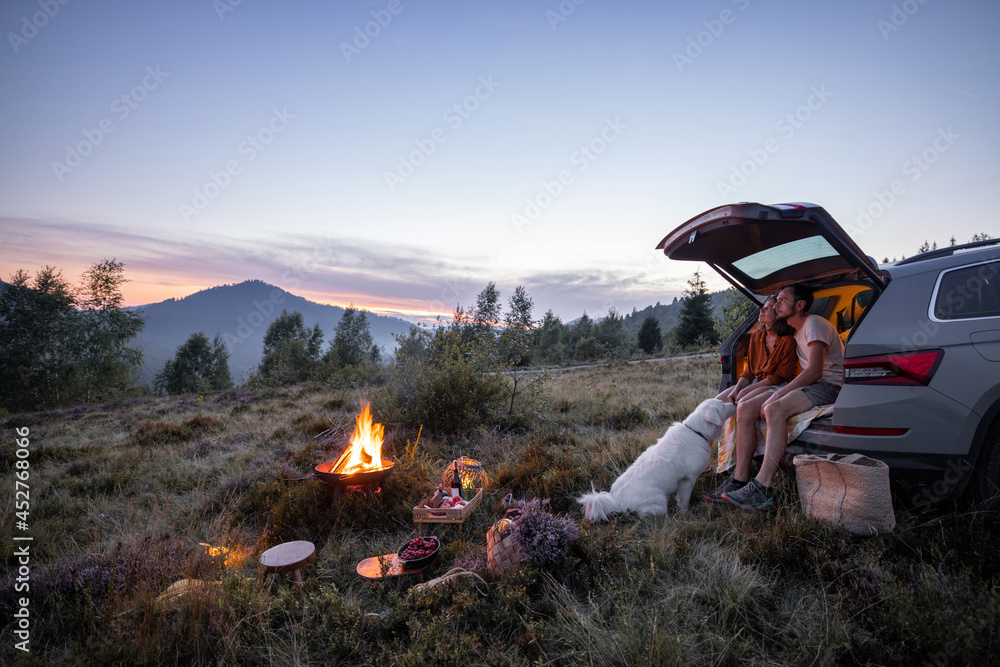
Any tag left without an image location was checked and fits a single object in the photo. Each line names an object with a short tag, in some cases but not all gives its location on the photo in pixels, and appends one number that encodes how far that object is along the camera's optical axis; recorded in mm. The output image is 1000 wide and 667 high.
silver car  2695
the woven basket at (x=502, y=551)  2957
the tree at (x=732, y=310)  16969
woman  4113
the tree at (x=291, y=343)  42094
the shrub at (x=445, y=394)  7293
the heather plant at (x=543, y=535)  2951
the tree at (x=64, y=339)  27406
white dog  3752
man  3539
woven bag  2777
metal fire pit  4216
